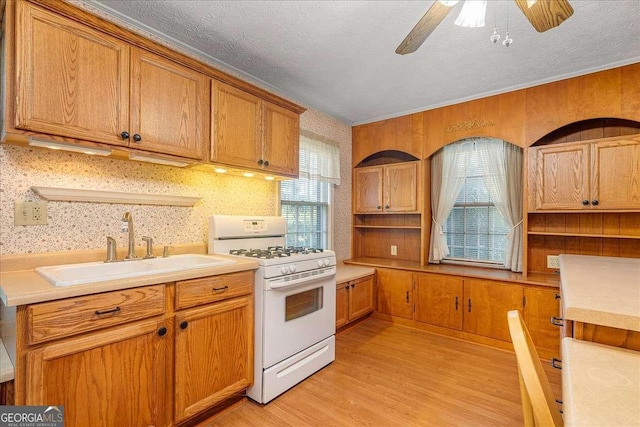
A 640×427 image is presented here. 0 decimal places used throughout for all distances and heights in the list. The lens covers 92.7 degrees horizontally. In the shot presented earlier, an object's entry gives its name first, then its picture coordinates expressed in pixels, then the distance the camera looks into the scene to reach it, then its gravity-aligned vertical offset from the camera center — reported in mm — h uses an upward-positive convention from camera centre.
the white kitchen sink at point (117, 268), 1384 -314
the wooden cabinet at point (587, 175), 2428 +339
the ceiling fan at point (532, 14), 1291 +900
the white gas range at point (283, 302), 2000 -649
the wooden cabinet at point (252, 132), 2180 +642
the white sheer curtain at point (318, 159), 3350 +631
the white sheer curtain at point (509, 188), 3113 +275
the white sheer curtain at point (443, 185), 3477 +336
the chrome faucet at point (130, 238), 1919 -162
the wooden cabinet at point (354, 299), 3059 -912
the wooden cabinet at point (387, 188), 3619 +321
